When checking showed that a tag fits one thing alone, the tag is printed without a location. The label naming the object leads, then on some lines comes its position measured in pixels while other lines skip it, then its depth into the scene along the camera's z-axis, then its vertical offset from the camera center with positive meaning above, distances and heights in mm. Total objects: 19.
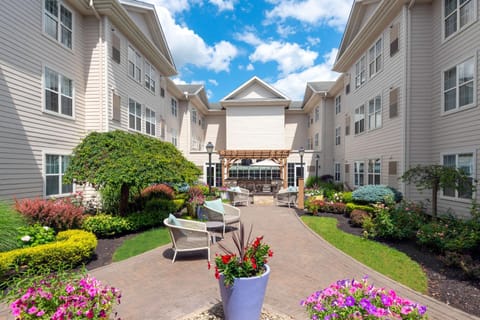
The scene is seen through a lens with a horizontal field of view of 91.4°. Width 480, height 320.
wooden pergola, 19567 +480
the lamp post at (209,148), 13922 +807
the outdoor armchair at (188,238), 5832 -1955
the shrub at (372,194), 10242 -1411
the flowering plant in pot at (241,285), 3229 -1715
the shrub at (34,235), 5531 -1839
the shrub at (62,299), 2281 -1431
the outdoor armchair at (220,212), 8233 -1870
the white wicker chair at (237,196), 14094 -2102
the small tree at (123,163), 7574 -76
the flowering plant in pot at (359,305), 2266 -1450
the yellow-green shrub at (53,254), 4734 -2039
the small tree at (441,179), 7469 -533
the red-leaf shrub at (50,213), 6406 -1493
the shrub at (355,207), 10075 -2029
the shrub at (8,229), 5242 -1604
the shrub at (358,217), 9050 -2154
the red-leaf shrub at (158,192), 11952 -1645
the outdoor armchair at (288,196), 13656 -2064
